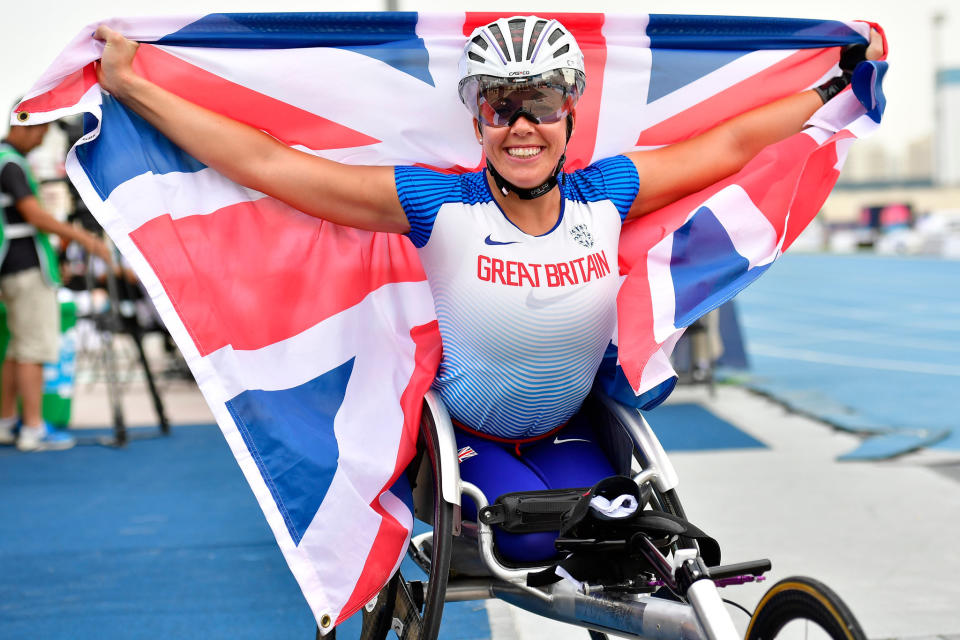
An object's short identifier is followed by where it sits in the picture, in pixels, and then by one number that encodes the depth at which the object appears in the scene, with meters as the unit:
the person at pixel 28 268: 6.78
